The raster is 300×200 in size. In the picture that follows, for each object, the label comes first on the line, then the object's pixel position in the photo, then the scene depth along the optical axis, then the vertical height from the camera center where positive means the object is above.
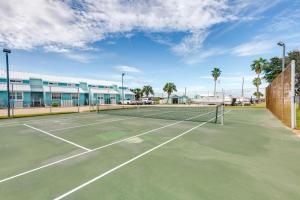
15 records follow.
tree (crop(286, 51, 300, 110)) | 16.10 +5.02
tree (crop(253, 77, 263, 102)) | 44.87 +5.50
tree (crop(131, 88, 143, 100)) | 51.74 +2.60
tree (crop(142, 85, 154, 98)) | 55.75 +3.53
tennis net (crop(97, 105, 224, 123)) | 10.92 -1.81
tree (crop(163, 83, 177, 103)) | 51.45 +3.95
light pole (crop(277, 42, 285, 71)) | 12.47 +4.84
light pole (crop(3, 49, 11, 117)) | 12.55 +4.59
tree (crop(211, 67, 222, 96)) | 48.53 +8.95
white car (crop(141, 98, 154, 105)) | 40.67 -0.93
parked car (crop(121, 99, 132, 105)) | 38.37 -0.95
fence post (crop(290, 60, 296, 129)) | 7.34 -0.12
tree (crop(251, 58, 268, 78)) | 41.49 +10.08
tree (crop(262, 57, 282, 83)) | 23.36 +5.08
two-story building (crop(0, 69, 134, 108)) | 24.69 +1.97
